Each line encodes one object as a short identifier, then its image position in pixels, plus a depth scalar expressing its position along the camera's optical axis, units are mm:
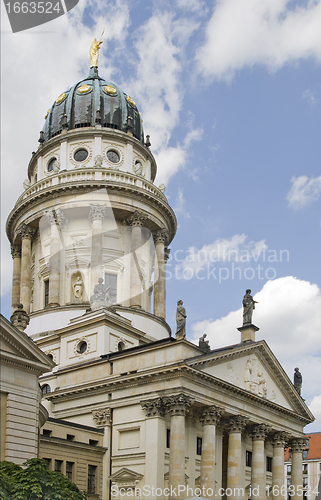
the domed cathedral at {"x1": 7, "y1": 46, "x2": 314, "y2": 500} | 41000
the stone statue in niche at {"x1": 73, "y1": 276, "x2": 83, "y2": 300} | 55719
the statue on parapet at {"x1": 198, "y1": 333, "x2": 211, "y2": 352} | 43219
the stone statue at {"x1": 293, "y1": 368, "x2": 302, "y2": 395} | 55650
